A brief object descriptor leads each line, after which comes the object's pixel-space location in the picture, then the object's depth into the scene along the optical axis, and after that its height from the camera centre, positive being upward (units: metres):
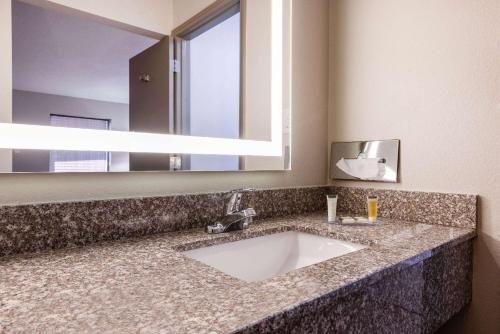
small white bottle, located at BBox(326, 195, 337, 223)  1.10 -0.17
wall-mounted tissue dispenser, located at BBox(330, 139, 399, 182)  1.17 -0.01
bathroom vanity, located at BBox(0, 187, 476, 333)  0.42 -0.21
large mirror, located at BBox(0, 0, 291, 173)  0.76 +0.22
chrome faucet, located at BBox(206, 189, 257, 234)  0.92 -0.17
